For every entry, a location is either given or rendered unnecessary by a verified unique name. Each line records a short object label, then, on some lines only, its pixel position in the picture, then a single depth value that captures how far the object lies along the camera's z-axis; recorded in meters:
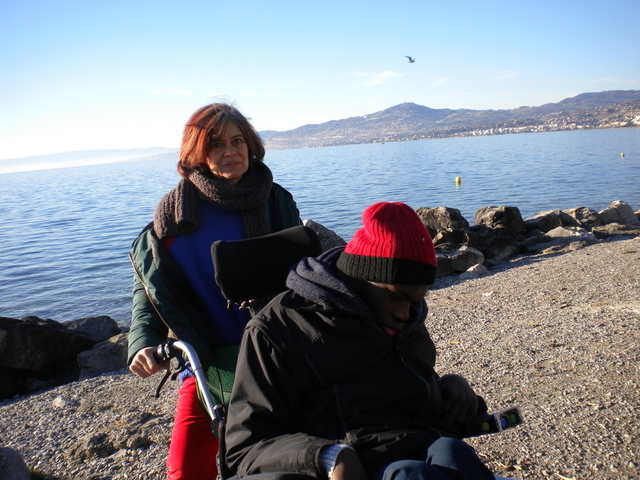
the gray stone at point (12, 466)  4.02
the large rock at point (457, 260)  12.00
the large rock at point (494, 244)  14.03
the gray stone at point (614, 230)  15.36
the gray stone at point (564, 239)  13.52
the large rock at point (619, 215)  18.83
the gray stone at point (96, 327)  10.33
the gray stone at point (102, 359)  8.55
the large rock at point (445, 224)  14.55
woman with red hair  2.59
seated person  1.92
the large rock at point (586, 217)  18.55
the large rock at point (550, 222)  17.25
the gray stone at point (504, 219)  16.06
